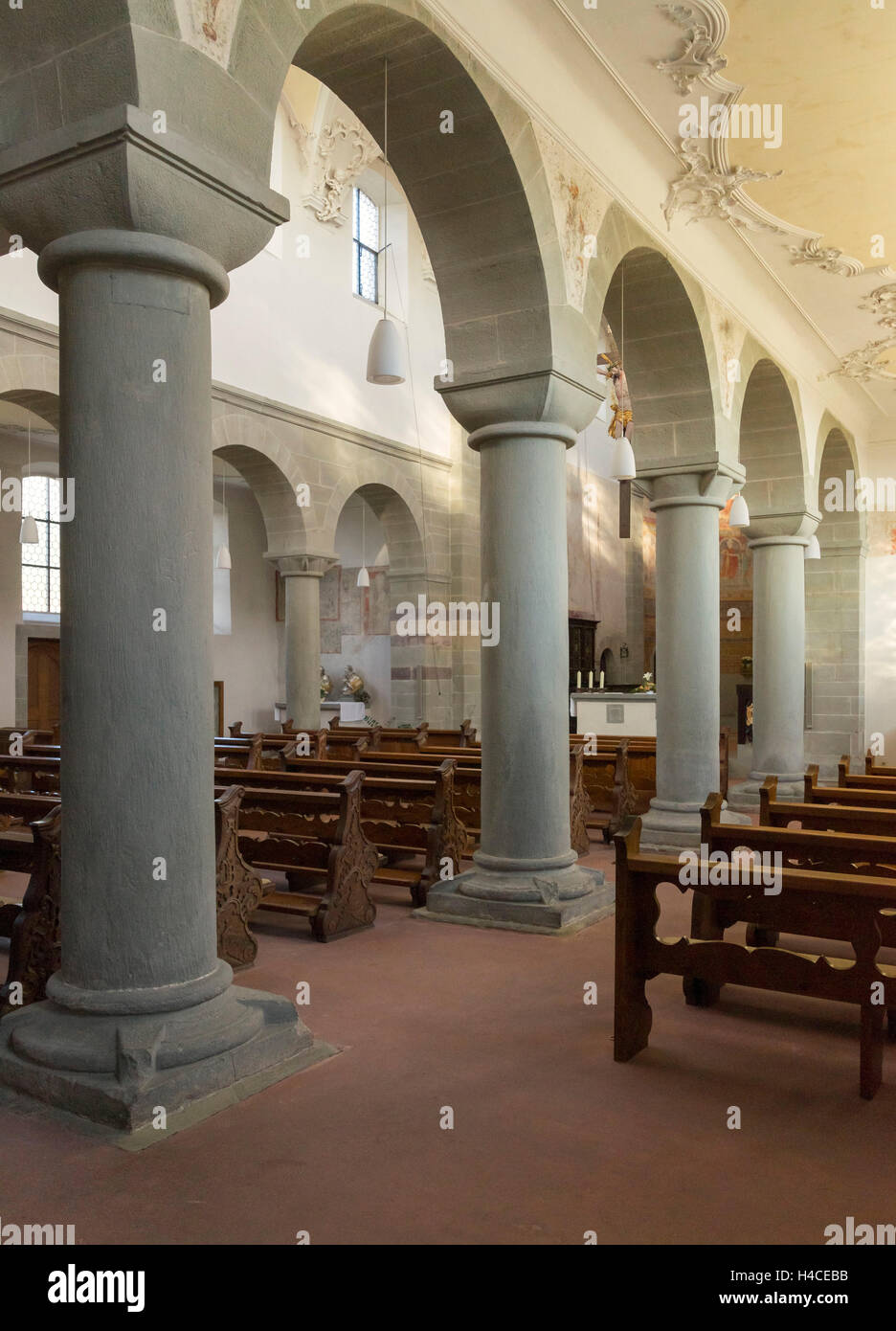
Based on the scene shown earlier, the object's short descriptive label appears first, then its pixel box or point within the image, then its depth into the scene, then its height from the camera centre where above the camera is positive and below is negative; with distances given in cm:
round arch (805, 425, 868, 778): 1639 +70
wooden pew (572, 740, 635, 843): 926 -103
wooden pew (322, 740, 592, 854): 831 -81
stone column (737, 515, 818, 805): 1212 +13
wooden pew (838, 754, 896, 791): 705 -74
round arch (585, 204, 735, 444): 850 +306
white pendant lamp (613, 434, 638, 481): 873 +181
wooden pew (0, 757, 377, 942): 529 -128
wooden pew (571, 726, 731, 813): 1010 -89
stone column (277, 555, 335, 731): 1395 +58
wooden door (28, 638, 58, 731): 1594 -3
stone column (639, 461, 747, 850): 891 +27
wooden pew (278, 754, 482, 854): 762 -72
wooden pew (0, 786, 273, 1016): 430 -99
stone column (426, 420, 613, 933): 625 -6
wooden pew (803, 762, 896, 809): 607 -72
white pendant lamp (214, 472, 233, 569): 1481 +174
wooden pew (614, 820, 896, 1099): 372 -107
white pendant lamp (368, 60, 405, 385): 802 +251
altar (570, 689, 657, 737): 1366 -51
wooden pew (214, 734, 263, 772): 932 -70
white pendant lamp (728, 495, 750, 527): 1132 +177
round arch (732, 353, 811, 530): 1179 +263
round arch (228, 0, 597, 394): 549 +294
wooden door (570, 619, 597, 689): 2062 +61
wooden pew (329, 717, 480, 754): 1092 -68
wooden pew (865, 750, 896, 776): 841 -79
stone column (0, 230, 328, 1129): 349 -3
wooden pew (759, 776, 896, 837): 520 -72
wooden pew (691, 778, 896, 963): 448 -77
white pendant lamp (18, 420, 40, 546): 1265 +182
